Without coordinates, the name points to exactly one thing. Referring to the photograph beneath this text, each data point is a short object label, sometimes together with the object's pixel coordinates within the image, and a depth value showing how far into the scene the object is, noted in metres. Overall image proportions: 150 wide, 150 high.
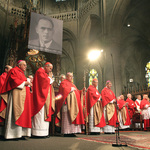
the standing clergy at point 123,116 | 7.69
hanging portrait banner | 10.50
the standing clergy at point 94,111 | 5.65
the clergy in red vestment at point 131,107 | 8.87
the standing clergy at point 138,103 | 9.14
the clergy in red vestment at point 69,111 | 4.77
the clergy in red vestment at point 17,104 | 3.54
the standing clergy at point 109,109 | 6.17
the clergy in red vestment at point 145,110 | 7.66
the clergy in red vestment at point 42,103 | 4.13
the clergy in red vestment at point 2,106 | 3.79
